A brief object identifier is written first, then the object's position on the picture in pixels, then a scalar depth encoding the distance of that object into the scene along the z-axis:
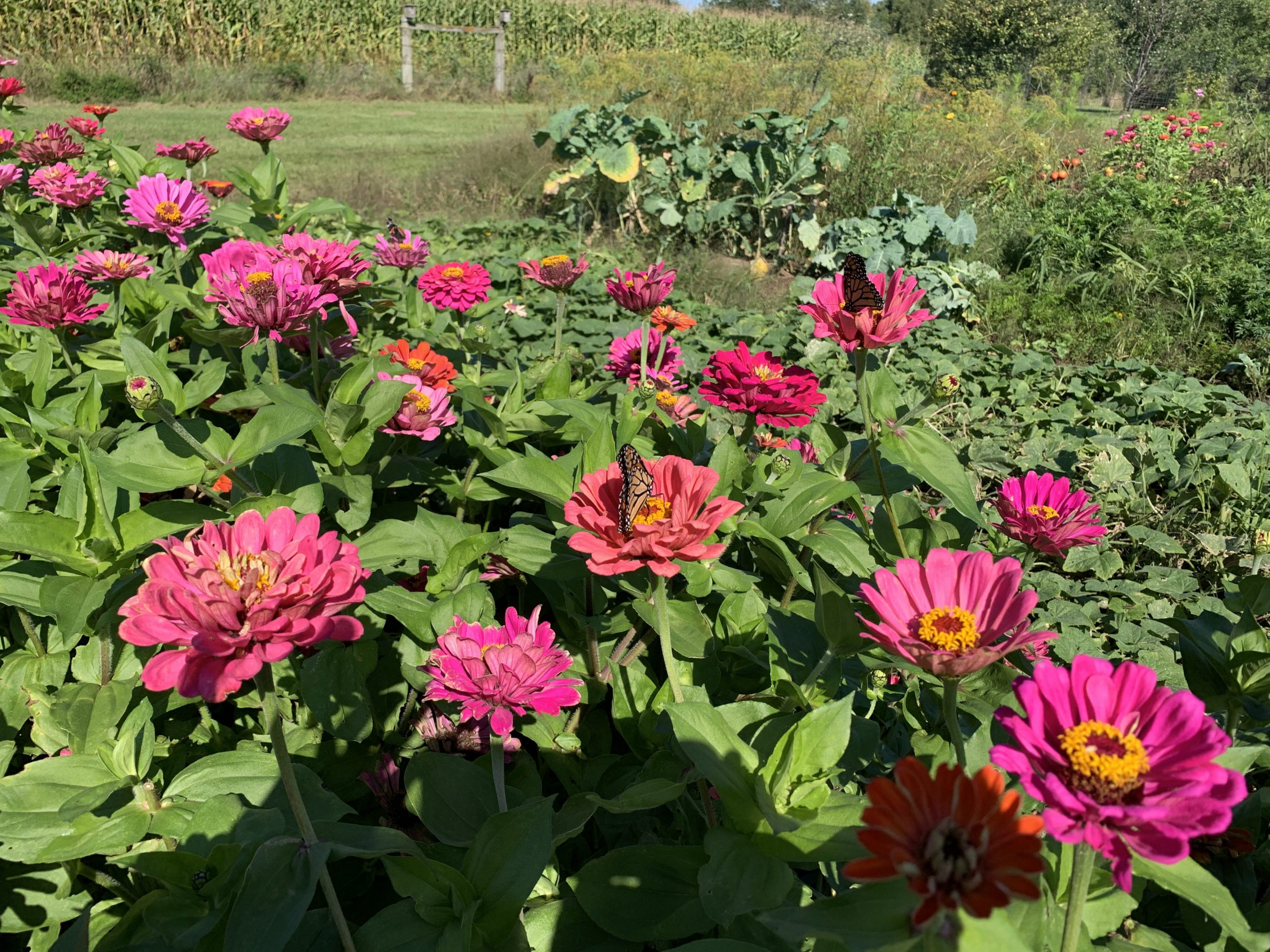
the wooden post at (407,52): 16.58
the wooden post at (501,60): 16.67
